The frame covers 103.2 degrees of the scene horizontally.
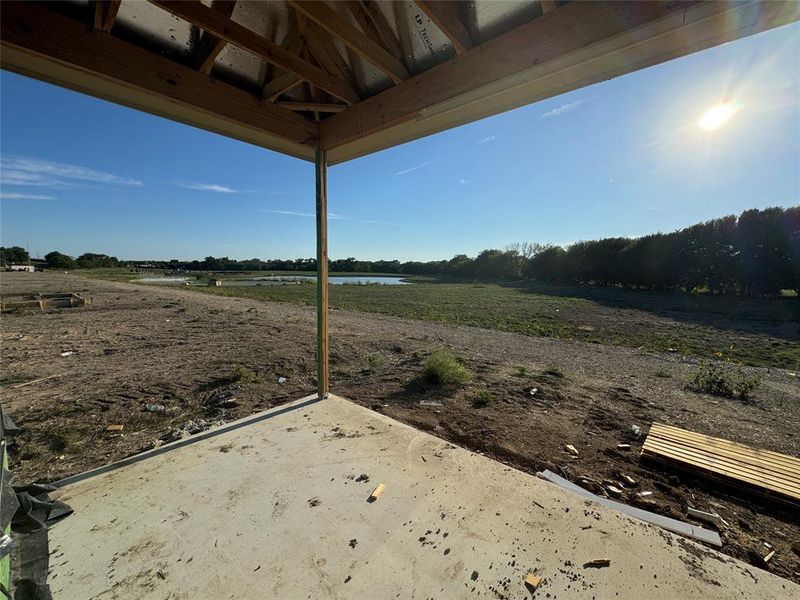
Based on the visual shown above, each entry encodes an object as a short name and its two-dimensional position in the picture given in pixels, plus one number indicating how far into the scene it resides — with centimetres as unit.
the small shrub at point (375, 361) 482
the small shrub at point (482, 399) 336
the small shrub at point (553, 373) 454
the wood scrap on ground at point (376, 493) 180
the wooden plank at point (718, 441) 234
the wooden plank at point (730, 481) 193
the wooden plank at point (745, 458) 220
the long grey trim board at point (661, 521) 165
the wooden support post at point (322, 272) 289
